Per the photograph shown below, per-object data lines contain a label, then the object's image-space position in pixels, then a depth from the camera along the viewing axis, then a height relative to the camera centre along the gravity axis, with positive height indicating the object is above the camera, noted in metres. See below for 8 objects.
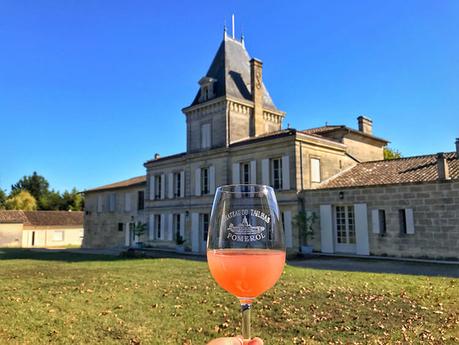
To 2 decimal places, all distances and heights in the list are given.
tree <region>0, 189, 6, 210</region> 47.39 +3.12
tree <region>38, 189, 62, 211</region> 49.66 +2.60
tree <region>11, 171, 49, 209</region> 53.06 +5.11
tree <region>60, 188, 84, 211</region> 50.44 +2.62
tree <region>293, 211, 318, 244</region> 16.30 -0.19
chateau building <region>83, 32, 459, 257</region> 15.58 +2.35
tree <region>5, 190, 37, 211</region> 44.78 +2.27
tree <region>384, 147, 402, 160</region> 31.86 +5.69
